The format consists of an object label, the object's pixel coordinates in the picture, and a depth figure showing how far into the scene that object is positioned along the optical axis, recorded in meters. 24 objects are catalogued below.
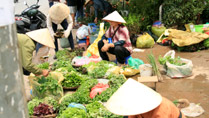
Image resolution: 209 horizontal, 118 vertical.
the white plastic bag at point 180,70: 5.00
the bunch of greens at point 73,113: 3.52
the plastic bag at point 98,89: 4.25
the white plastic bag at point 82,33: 7.38
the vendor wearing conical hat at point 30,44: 4.07
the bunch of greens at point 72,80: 4.77
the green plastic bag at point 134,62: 5.50
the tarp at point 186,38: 6.42
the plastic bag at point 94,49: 6.47
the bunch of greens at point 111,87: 4.09
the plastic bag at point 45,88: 4.27
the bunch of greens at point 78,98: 4.01
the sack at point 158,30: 7.47
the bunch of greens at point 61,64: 5.62
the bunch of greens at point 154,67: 4.92
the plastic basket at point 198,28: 7.14
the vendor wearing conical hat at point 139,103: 2.33
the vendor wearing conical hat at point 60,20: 6.18
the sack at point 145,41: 7.07
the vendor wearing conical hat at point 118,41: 5.40
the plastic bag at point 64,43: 7.50
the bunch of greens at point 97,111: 3.63
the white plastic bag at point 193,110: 3.79
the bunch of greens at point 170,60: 5.20
